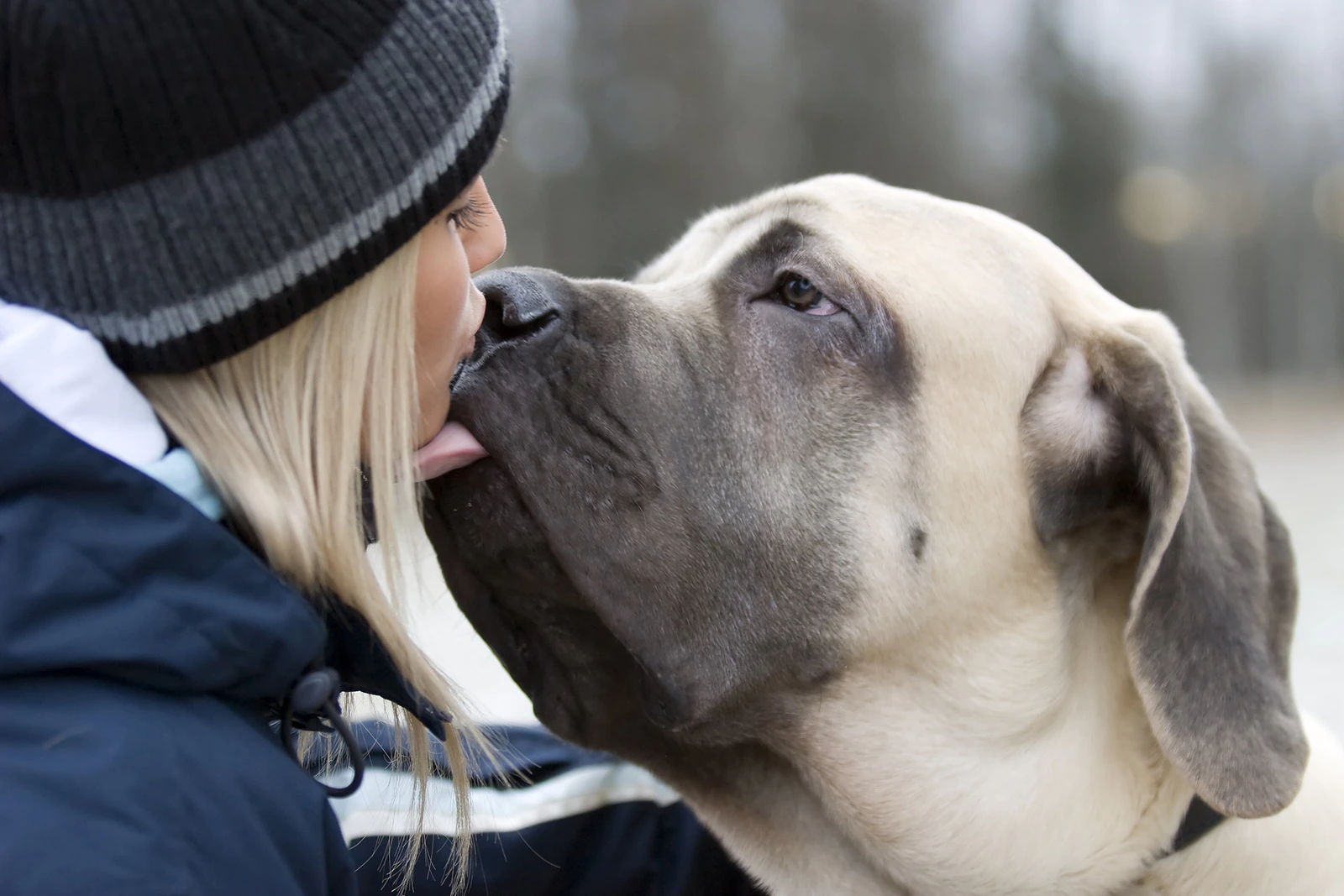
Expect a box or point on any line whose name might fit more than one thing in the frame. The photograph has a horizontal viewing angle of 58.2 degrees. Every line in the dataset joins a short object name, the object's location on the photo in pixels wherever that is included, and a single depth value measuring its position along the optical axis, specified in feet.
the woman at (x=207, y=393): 4.64
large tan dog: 6.72
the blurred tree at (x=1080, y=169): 70.28
